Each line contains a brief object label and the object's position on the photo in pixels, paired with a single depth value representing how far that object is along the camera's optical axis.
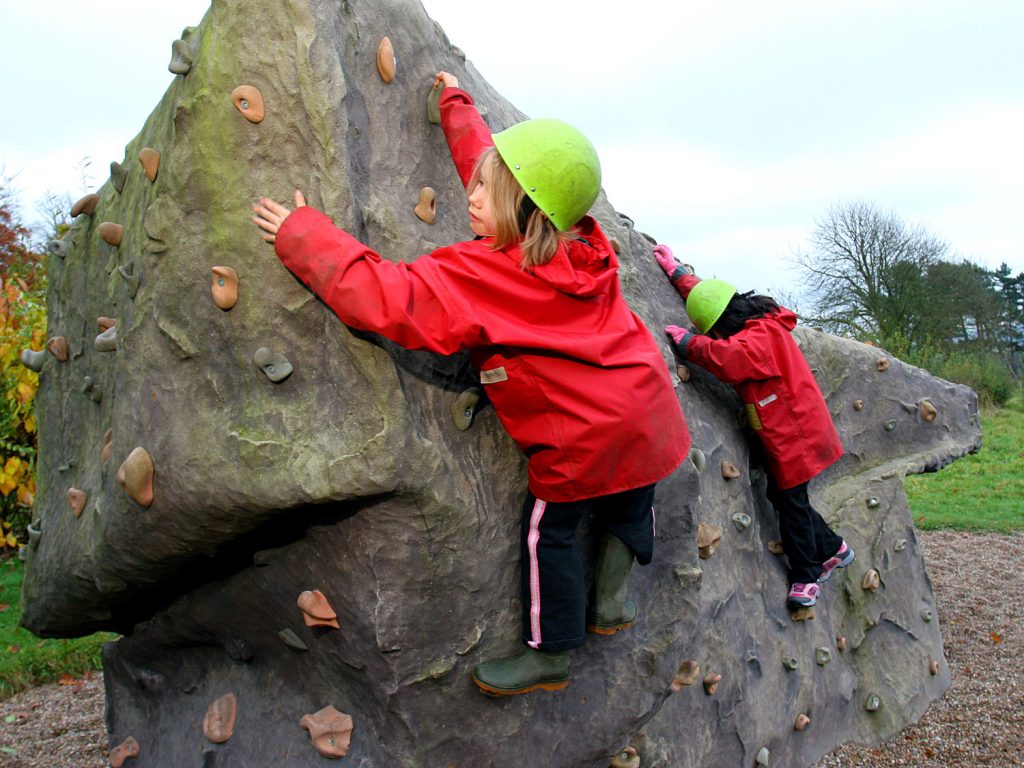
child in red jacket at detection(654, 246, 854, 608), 3.90
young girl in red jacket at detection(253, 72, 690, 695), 2.31
